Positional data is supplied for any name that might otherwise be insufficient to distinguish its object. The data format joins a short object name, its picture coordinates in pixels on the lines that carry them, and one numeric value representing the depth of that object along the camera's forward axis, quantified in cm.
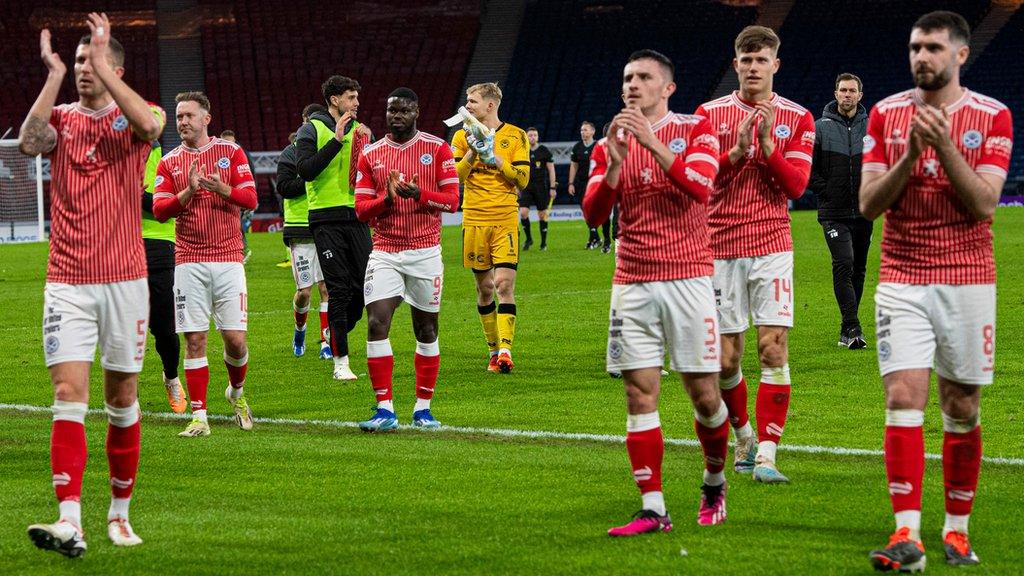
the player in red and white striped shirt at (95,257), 1180
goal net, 6644
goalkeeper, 2430
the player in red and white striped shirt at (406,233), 1889
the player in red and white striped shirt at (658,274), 1226
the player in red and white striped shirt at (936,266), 1087
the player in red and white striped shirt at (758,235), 1493
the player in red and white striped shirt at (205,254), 1880
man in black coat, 2562
